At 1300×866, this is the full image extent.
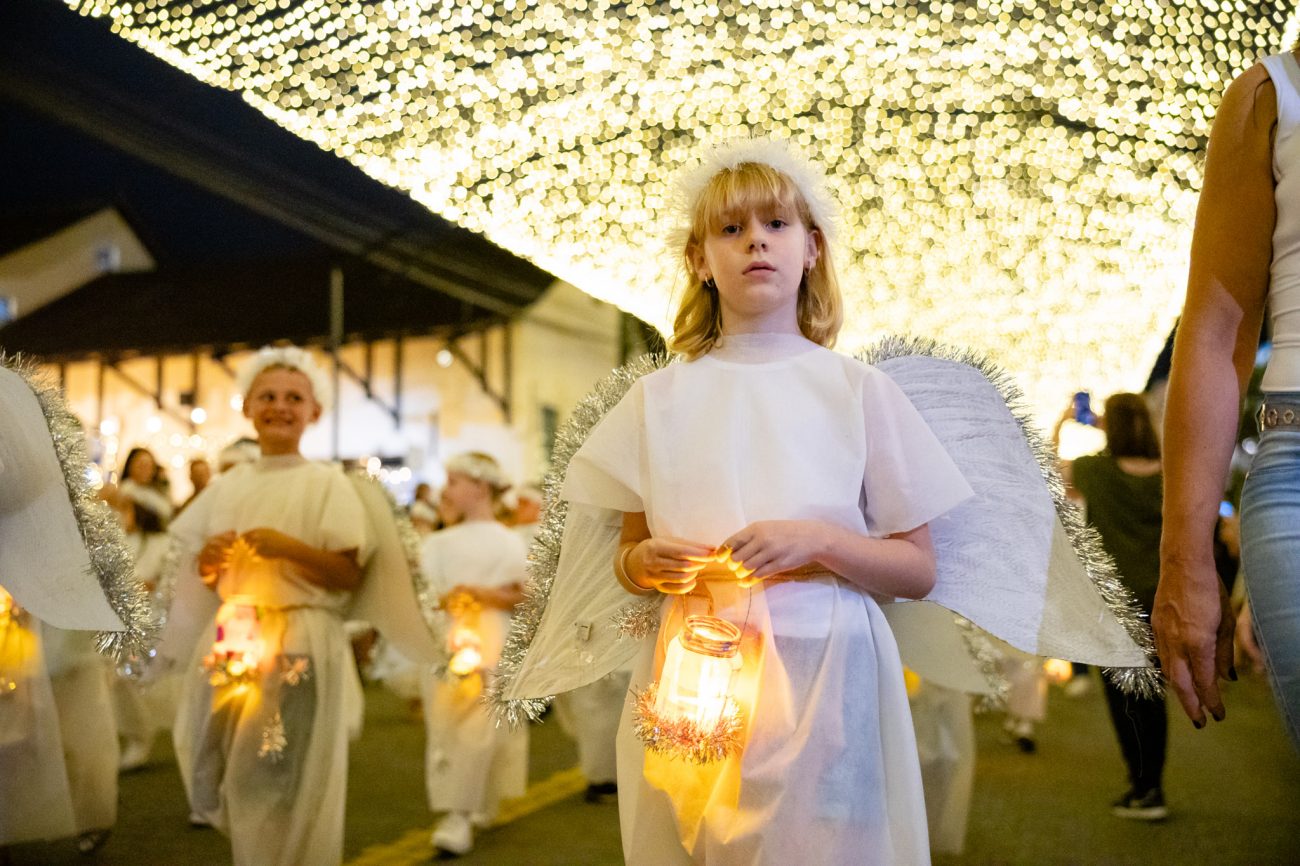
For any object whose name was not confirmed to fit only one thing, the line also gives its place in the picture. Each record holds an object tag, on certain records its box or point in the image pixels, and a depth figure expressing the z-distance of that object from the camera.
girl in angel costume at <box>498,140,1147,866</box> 2.46
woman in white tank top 2.02
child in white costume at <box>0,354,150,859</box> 3.80
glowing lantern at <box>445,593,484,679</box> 7.09
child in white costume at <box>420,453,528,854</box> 6.61
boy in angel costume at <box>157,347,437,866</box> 5.04
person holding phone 6.94
